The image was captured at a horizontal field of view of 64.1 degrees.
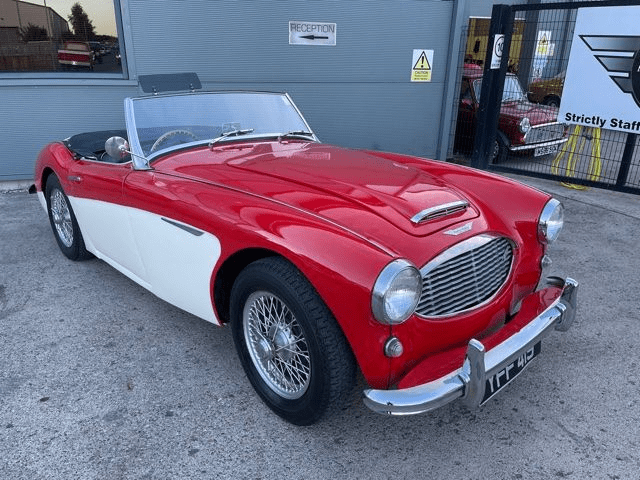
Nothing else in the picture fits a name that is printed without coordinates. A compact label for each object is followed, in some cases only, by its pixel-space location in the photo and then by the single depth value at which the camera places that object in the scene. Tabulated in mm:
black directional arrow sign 6777
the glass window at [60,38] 5977
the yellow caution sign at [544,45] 6523
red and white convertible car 1980
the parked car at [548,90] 6603
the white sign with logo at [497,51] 6707
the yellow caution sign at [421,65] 7430
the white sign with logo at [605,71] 5719
